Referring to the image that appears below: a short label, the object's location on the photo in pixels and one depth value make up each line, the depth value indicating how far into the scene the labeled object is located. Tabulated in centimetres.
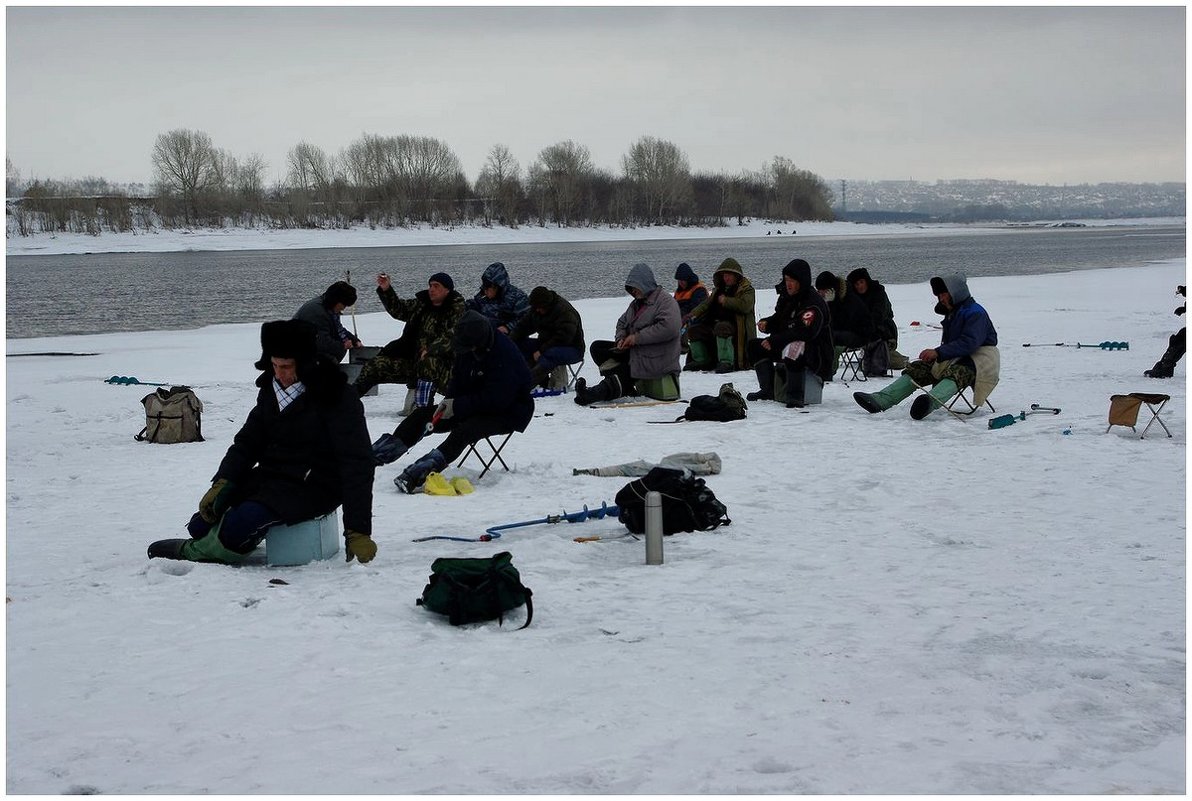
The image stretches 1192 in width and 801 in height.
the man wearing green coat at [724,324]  1335
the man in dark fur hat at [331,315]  1086
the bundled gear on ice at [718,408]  1060
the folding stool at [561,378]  1266
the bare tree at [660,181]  12812
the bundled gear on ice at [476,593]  516
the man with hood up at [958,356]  1027
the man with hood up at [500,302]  1157
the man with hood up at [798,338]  1129
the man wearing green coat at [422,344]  1034
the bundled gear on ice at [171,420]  989
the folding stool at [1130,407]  911
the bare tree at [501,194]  11662
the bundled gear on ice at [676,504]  675
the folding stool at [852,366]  1316
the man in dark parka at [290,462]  577
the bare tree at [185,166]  11412
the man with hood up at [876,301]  1332
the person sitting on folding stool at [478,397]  799
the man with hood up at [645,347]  1162
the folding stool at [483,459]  828
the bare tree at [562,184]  12006
